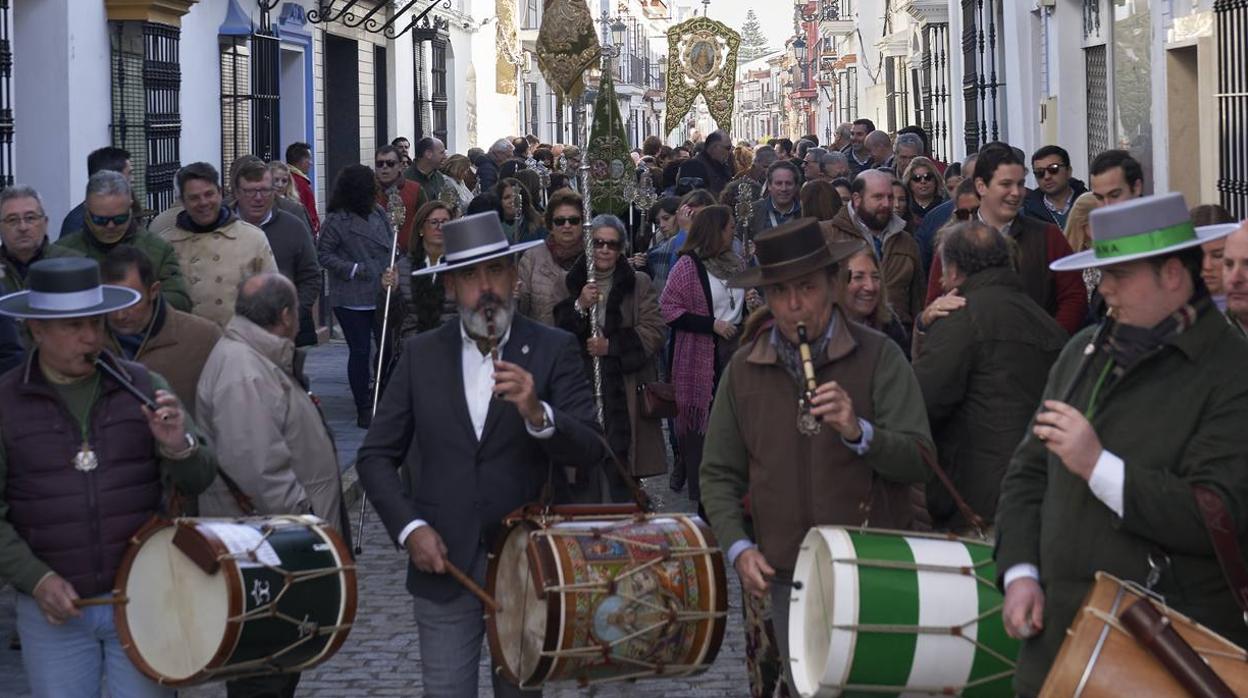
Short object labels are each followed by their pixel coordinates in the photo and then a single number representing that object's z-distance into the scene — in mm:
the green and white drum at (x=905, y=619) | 4801
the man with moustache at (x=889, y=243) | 10211
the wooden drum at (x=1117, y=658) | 3781
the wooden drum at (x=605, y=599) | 5043
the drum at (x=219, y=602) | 5254
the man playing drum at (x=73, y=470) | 5348
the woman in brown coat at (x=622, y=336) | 10180
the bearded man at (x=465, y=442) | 5492
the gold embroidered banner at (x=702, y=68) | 26578
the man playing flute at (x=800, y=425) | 5285
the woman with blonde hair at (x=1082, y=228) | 9008
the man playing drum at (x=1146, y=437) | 4090
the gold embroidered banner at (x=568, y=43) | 13281
